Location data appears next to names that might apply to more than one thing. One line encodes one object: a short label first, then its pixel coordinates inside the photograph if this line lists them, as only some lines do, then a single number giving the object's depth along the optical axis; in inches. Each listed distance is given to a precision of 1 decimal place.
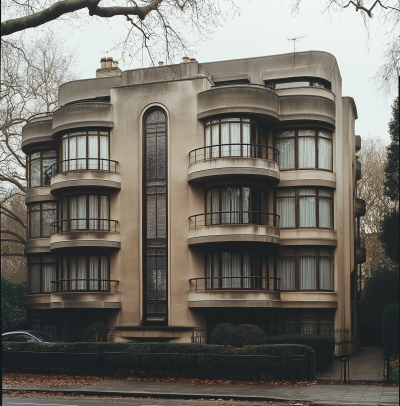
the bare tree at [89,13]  380.8
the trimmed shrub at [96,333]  1093.3
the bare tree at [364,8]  477.1
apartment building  1107.9
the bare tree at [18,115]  1586.7
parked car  1109.7
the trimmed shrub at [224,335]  970.7
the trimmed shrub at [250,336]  957.2
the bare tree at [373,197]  1836.9
